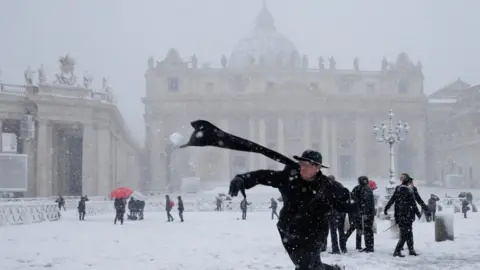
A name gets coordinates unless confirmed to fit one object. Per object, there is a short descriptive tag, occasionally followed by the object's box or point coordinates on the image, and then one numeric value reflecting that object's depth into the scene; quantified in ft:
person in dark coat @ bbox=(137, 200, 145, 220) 88.48
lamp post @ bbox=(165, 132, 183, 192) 226.58
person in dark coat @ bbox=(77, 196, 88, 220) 89.64
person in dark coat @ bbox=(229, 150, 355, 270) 15.87
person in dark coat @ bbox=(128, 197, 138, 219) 87.26
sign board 92.99
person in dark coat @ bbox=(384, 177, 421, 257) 34.86
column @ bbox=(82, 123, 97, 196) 142.00
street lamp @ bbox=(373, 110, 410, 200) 87.15
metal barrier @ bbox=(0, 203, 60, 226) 76.33
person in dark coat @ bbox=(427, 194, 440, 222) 80.48
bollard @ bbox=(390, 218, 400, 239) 48.57
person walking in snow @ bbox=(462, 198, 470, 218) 83.97
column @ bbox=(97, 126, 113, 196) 145.28
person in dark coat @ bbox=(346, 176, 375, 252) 37.83
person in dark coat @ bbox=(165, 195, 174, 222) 83.62
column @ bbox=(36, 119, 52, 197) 136.15
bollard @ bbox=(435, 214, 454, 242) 44.80
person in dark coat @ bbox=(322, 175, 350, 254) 36.50
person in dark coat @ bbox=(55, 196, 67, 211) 106.75
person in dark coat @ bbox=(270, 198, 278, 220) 86.61
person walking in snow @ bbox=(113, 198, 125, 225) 77.92
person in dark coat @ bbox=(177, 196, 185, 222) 82.58
